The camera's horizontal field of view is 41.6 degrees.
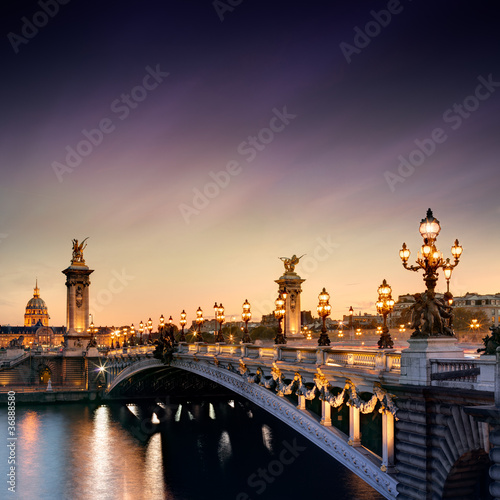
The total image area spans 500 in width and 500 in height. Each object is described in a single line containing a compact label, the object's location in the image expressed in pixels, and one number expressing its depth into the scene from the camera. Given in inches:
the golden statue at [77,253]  3892.7
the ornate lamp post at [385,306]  843.4
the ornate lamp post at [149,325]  2828.2
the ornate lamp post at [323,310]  971.3
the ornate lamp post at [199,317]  1832.4
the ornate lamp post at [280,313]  1228.5
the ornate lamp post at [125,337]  3382.1
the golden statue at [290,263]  2635.3
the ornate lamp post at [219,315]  1621.9
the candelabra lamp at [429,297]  649.6
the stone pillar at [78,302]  3700.8
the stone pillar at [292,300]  2600.9
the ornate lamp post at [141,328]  3338.6
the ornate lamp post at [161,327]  2102.4
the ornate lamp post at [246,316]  1431.2
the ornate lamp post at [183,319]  2026.0
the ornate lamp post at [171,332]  1972.2
